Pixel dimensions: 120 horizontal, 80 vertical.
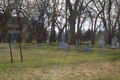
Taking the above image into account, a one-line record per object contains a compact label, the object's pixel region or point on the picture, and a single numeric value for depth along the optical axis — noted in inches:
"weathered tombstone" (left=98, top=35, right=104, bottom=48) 790.1
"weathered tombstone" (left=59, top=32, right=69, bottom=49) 639.2
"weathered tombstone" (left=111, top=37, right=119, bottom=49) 722.6
